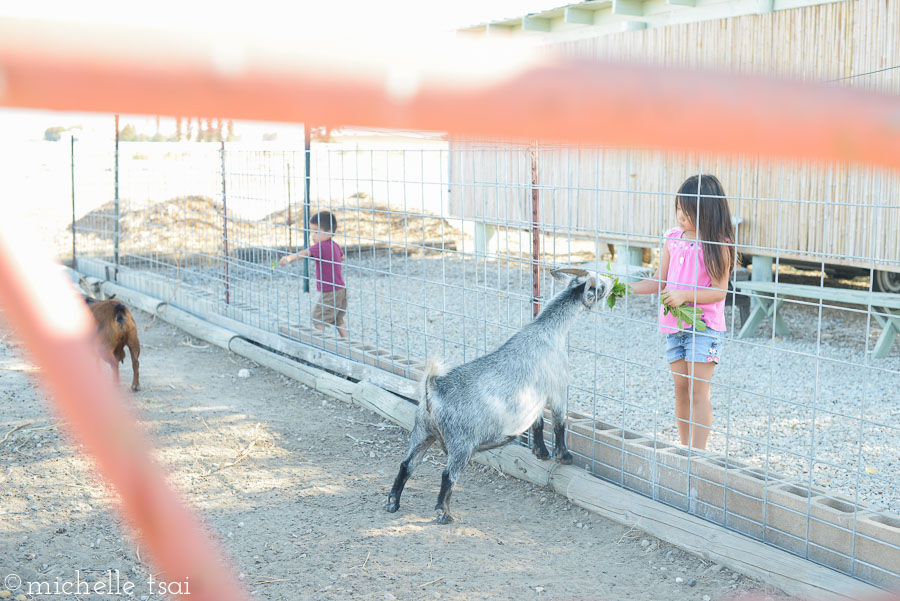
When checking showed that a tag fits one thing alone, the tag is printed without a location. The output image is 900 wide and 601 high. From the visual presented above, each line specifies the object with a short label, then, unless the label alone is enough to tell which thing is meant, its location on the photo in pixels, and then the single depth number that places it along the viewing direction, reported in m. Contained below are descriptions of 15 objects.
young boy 7.07
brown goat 6.04
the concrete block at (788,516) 3.37
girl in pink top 4.00
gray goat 3.96
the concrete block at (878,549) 3.04
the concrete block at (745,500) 3.53
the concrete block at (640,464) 4.04
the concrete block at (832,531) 3.20
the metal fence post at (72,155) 11.57
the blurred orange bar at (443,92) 0.45
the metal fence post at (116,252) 10.62
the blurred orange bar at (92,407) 0.50
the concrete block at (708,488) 3.71
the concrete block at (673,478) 3.87
